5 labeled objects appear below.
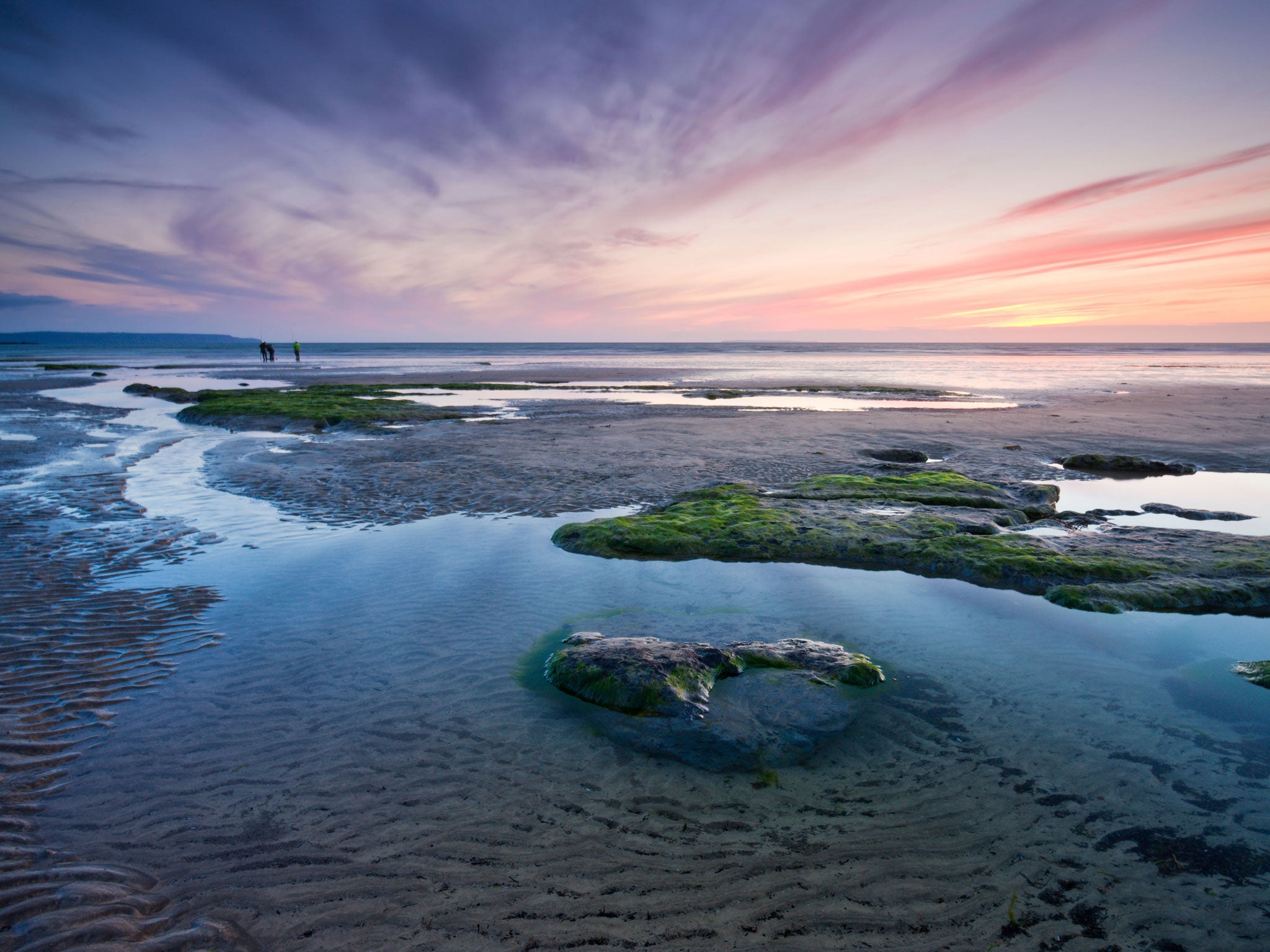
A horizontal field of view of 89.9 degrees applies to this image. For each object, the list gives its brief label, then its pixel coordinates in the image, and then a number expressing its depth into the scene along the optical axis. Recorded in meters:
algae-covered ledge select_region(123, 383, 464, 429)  25.66
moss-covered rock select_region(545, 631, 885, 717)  5.98
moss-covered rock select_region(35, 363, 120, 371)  62.67
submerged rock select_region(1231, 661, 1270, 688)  6.55
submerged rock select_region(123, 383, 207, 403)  34.31
